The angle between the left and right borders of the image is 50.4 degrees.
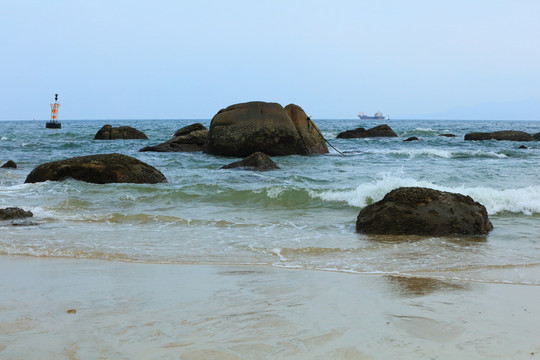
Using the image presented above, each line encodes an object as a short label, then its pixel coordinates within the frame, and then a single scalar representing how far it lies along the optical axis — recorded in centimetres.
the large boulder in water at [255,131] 1725
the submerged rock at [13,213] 769
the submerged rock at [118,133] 3172
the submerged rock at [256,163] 1407
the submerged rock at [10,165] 1555
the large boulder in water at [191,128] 2222
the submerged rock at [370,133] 3516
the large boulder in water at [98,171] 1132
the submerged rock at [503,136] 3350
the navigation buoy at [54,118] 5441
